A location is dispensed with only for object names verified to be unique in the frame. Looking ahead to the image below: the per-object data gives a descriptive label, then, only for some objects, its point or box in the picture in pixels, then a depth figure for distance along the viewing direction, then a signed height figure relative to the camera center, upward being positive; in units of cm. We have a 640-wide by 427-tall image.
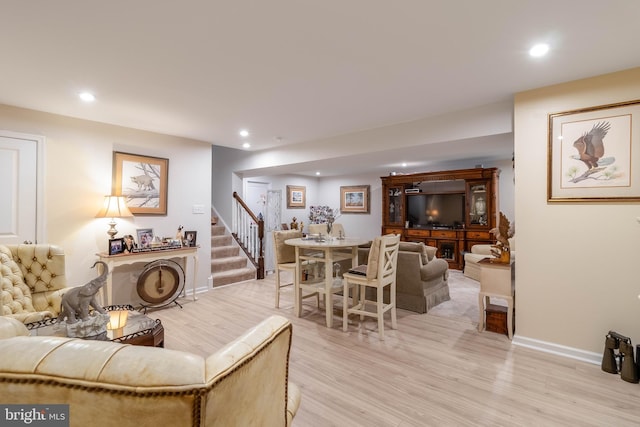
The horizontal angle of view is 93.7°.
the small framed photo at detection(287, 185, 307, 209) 824 +55
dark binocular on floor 230 -112
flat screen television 679 +15
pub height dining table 346 -51
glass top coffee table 197 -82
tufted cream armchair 250 -58
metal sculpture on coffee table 194 -62
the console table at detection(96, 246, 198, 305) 362 -55
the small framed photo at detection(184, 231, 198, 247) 461 -33
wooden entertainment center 617 +19
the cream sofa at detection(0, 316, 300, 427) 64 -36
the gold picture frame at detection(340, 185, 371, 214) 841 +49
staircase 539 -85
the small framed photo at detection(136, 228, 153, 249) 423 -31
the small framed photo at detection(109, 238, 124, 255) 370 -38
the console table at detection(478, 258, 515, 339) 305 -71
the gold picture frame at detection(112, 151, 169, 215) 412 +49
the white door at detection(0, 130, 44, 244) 325 +30
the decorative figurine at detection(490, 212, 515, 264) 316 -25
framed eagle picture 246 +54
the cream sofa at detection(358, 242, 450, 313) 388 -82
